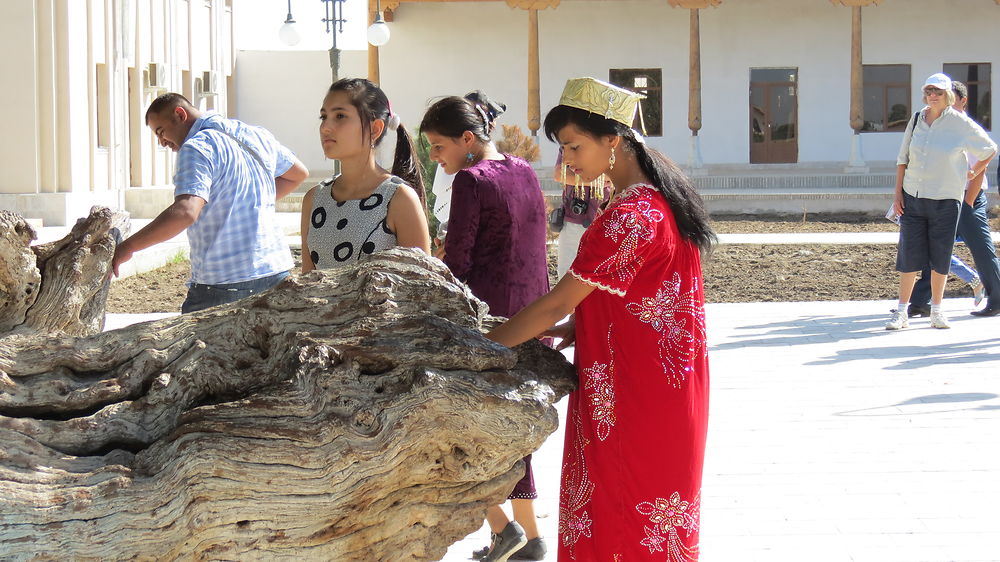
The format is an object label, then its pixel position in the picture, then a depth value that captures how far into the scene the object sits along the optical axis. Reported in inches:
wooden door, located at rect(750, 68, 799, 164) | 1164.5
